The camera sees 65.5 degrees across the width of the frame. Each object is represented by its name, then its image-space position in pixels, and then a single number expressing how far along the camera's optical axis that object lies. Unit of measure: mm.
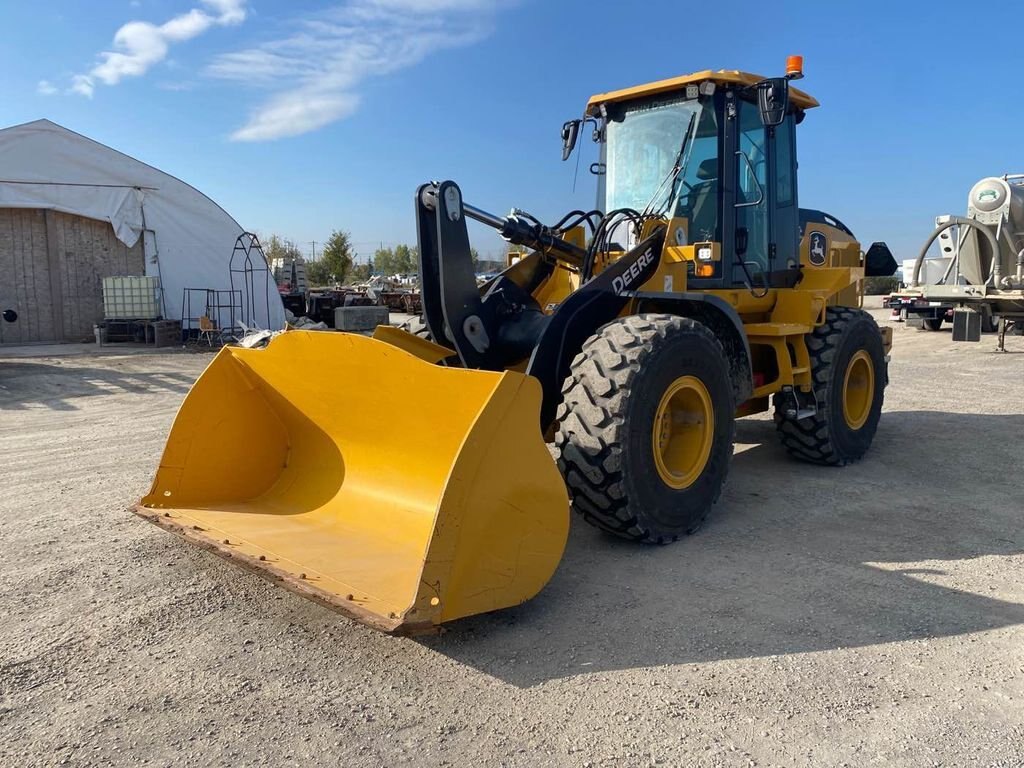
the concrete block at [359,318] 19438
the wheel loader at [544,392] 3234
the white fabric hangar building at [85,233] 16344
